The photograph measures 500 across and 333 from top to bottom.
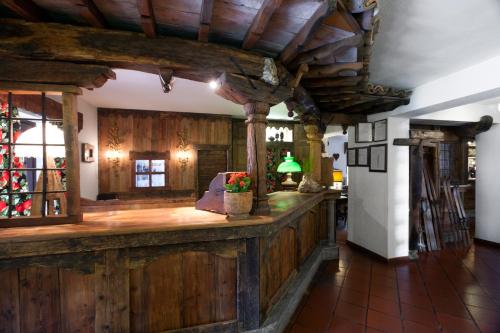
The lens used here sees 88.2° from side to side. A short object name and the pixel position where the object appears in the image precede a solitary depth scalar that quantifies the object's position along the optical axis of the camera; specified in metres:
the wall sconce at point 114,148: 6.11
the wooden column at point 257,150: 2.42
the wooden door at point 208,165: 6.81
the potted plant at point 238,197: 2.14
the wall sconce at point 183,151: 6.59
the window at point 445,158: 6.72
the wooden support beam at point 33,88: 1.88
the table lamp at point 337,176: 7.65
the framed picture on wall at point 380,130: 4.39
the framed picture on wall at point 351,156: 5.08
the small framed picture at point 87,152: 5.09
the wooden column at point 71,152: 1.98
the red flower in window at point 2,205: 2.28
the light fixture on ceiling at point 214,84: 2.32
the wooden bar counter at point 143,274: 1.73
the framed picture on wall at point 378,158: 4.32
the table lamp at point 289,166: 5.68
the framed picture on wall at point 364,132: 4.73
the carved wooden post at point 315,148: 4.36
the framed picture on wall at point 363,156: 4.72
